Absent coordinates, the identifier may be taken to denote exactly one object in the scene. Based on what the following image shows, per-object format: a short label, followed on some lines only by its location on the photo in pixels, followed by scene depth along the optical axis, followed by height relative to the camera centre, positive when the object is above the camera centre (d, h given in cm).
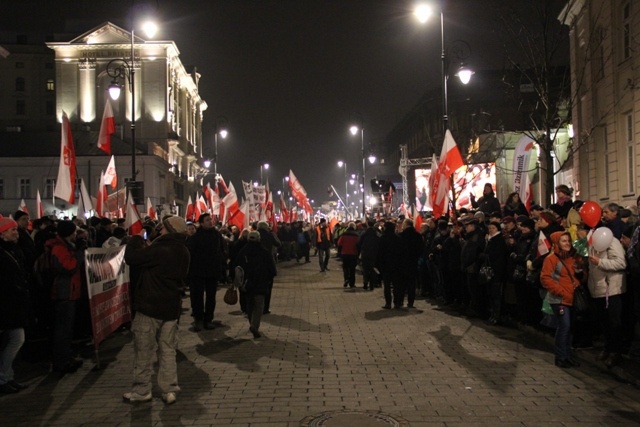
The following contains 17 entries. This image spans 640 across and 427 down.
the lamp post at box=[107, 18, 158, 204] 1969 +431
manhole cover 602 -192
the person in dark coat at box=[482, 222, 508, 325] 1166 -89
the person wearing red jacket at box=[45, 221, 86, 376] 822 -91
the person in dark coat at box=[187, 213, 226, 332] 1177 -93
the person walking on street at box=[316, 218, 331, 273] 2598 -124
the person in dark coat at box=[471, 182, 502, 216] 1609 +24
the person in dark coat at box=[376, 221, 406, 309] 1407 -101
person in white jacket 807 -96
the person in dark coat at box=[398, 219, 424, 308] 1421 -95
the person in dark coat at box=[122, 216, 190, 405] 700 -101
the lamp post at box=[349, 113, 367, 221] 3816 +519
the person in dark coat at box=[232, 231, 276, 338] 1095 -96
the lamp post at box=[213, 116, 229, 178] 4112 +541
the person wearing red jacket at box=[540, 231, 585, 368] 841 -95
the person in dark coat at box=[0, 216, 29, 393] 738 -98
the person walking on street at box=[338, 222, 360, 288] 1961 -114
